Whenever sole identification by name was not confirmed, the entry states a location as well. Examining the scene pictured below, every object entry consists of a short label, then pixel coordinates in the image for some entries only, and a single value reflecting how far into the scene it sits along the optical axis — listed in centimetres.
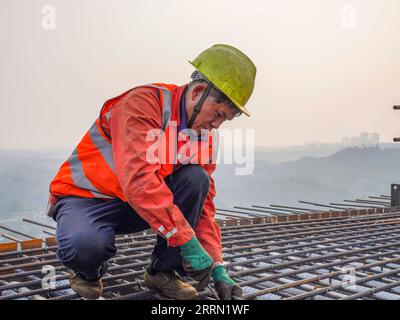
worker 211
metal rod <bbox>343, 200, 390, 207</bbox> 809
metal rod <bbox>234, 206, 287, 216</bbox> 655
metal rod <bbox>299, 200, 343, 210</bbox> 736
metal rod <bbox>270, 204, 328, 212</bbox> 672
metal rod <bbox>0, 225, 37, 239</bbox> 463
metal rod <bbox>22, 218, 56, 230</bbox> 476
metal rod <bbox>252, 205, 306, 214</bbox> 676
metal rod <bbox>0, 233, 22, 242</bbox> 441
